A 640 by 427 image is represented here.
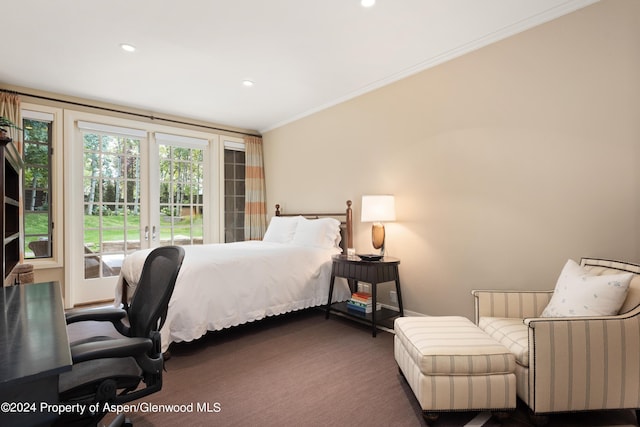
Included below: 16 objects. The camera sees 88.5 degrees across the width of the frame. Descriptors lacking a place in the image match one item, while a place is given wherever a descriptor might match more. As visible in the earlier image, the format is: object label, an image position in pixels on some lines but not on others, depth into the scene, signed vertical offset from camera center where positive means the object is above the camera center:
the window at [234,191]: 5.33 +0.36
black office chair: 1.18 -0.55
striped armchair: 1.65 -0.77
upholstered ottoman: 1.71 -0.87
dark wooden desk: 0.77 -0.39
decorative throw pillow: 1.73 -0.46
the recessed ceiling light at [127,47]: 2.79 +1.43
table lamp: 3.30 +0.04
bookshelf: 2.48 +0.05
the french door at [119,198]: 4.03 +0.21
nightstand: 3.02 -0.61
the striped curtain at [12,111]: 3.48 +1.10
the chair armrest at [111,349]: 1.14 -0.49
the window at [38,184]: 3.74 +0.34
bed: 2.62 -0.60
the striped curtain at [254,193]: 5.39 +0.33
